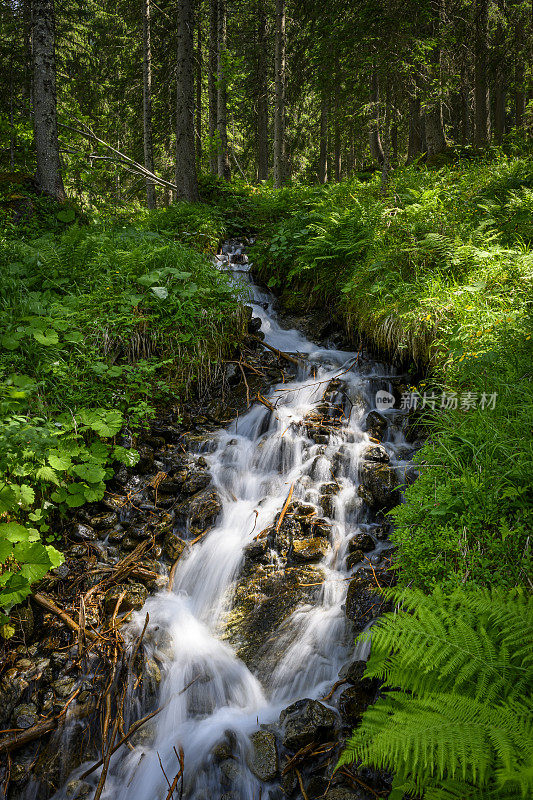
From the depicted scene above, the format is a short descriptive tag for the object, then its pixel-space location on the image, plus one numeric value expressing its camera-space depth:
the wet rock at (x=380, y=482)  4.45
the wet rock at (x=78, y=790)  2.79
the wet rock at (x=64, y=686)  3.14
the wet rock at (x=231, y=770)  2.83
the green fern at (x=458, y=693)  1.53
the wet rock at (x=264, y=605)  3.60
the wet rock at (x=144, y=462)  4.97
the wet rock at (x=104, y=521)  4.33
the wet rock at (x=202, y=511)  4.65
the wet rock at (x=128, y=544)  4.23
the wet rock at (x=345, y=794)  2.45
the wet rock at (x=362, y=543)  4.11
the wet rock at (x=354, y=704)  2.87
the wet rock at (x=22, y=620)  3.37
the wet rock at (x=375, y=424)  5.40
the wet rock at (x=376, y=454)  4.92
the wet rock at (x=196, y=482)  4.91
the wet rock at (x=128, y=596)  3.71
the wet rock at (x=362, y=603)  3.45
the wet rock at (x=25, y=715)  2.99
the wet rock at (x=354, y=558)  4.03
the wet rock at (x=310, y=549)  4.14
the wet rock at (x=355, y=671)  3.05
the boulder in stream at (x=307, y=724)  2.81
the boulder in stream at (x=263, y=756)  2.76
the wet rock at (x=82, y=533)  4.16
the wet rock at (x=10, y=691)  3.02
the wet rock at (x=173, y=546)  4.36
